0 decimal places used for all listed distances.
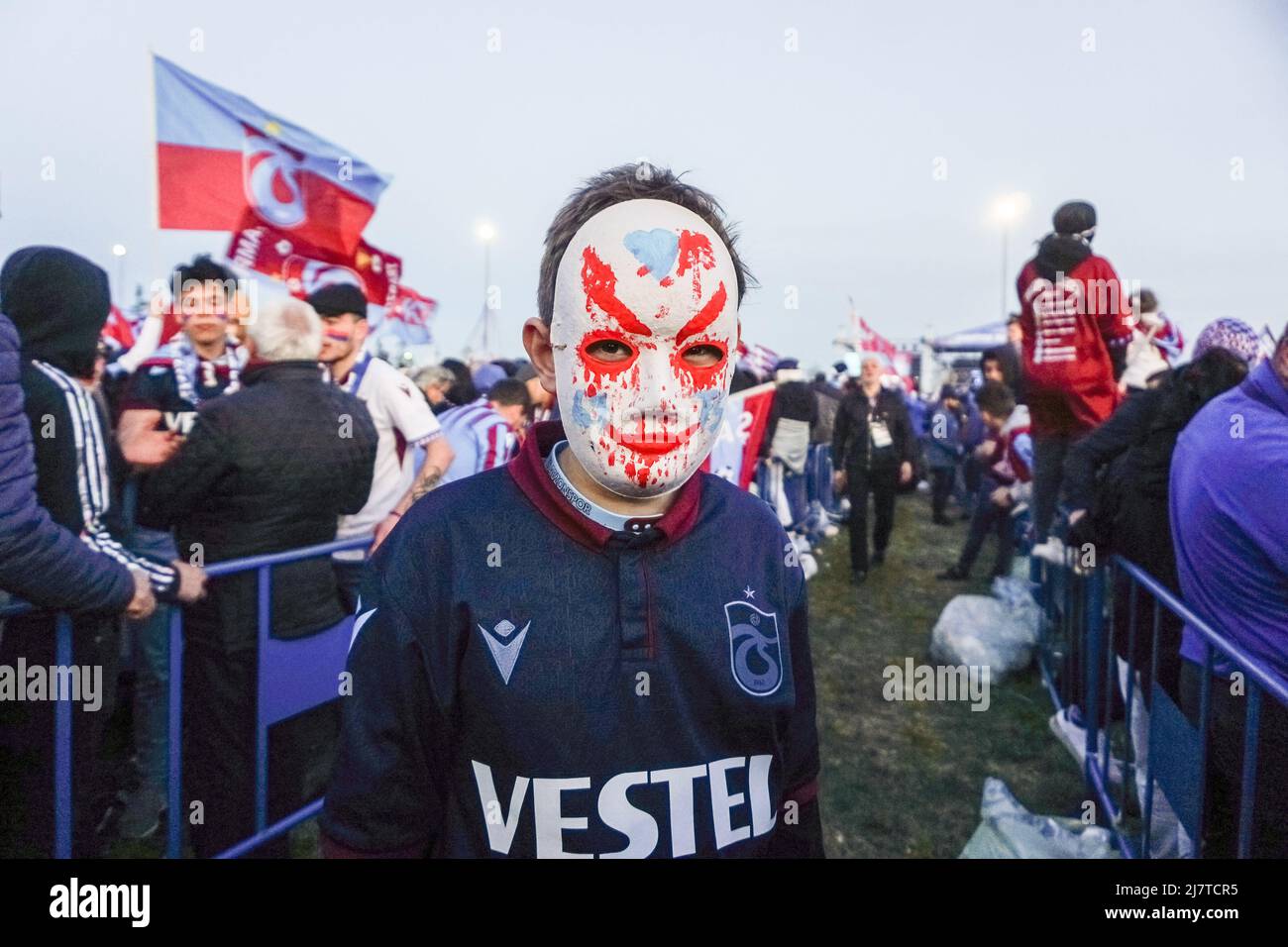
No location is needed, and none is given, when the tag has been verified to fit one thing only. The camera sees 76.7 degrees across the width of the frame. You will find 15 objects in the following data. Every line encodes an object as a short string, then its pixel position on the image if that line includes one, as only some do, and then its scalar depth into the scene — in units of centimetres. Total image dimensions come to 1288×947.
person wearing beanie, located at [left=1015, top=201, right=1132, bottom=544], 437
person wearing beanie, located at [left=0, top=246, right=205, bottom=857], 226
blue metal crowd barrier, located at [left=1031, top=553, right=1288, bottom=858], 215
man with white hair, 284
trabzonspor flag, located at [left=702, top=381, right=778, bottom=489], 550
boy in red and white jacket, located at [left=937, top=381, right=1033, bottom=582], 709
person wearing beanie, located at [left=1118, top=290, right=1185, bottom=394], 457
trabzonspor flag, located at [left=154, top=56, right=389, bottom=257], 469
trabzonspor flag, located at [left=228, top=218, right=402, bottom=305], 495
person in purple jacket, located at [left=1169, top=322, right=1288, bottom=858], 214
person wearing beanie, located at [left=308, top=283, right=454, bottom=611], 374
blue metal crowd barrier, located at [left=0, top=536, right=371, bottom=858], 225
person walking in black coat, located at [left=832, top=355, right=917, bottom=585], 818
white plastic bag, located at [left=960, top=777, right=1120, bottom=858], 291
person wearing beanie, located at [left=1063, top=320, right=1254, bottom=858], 303
